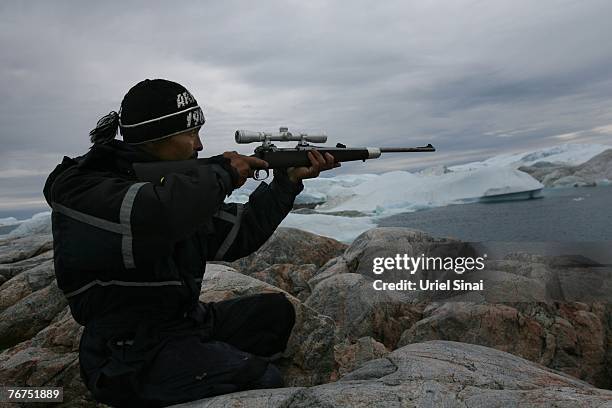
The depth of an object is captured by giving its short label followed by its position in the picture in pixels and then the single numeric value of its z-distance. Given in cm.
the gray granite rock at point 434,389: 296
